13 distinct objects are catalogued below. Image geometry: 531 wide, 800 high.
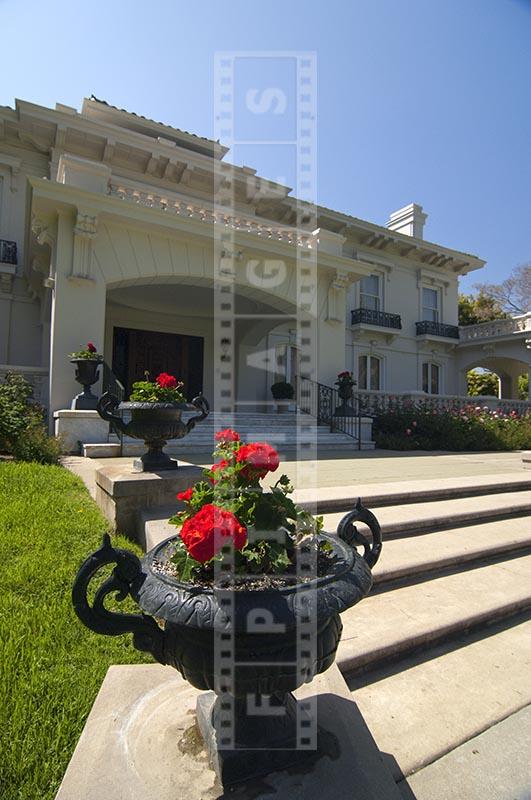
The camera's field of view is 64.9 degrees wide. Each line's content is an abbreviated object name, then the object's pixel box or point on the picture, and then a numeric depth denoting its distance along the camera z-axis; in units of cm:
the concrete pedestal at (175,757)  130
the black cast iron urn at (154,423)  395
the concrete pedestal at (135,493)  354
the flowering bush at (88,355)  820
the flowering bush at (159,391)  407
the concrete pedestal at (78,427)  772
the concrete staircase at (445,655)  168
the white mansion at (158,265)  906
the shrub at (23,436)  634
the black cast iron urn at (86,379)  821
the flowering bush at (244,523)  121
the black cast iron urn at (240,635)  119
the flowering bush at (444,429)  1157
